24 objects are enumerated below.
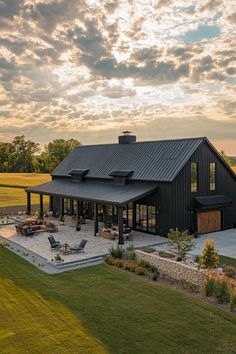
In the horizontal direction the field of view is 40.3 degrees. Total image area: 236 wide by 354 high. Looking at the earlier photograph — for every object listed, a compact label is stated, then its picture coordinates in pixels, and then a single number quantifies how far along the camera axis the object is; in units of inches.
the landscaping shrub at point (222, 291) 453.1
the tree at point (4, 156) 4087.1
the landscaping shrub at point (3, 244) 779.4
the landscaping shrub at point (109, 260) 638.5
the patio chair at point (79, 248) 708.0
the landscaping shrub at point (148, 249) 697.4
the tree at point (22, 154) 4146.7
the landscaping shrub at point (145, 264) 608.7
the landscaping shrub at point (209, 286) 475.5
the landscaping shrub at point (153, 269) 586.5
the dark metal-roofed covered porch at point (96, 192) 836.3
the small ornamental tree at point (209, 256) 552.7
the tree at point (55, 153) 4018.2
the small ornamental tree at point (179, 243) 632.4
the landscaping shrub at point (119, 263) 618.2
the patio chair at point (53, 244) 729.2
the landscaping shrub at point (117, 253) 673.0
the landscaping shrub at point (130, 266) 591.5
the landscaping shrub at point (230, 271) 562.5
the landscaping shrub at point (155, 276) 547.2
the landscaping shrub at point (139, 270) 571.5
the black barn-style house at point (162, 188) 882.1
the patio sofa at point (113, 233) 850.8
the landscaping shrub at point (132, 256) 651.5
